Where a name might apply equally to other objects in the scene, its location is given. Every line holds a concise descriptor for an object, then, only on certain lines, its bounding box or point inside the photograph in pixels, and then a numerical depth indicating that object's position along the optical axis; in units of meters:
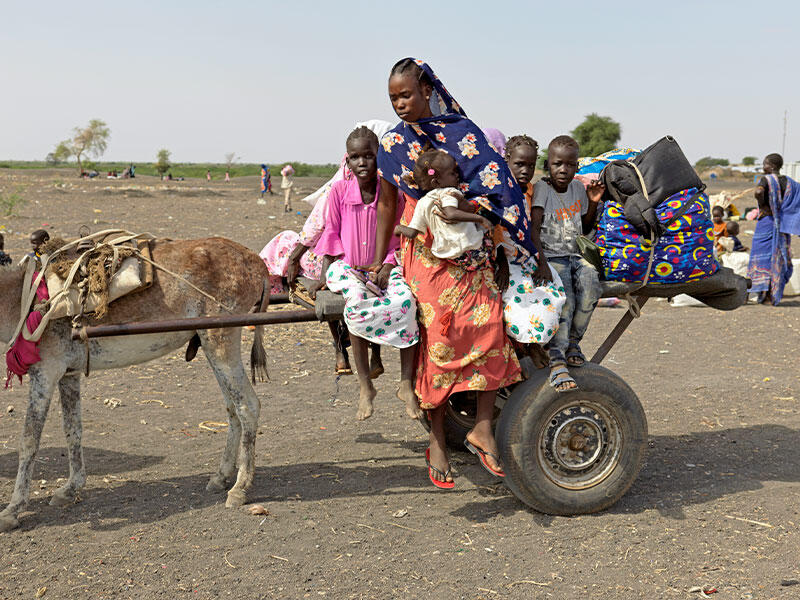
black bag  4.74
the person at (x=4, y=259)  6.40
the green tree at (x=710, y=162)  89.31
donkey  4.89
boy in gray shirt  4.59
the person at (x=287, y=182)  24.66
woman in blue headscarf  4.35
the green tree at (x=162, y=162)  59.54
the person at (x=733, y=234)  14.57
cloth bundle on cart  4.79
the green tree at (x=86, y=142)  62.78
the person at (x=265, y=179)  32.91
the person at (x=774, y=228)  12.11
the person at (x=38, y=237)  6.33
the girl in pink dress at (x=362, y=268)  4.44
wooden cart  4.55
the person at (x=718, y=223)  15.16
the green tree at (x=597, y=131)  54.72
